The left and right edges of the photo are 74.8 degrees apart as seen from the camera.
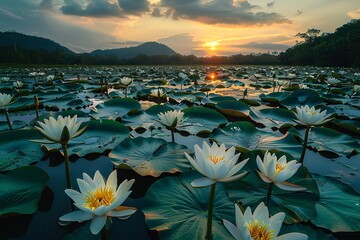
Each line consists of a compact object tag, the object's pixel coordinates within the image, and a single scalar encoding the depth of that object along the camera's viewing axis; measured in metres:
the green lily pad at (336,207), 1.21
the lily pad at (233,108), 3.37
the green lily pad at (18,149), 1.86
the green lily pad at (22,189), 1.30
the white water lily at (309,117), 1.79
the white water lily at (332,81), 4.95
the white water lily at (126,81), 4.52
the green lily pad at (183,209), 1.13
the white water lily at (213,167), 1.00
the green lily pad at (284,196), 1.26
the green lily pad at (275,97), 4.42
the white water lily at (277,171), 1.14
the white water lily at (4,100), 2.47
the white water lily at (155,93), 3.88
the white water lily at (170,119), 2.04
